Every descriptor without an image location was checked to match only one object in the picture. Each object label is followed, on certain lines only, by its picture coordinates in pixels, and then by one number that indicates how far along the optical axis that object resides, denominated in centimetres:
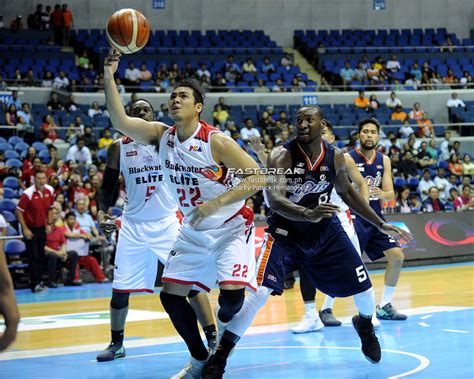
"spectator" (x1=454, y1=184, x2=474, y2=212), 1957
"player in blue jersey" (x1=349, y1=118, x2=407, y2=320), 917
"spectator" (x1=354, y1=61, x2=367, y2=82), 2802
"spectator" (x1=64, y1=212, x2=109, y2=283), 1474
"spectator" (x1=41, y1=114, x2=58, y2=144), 1958
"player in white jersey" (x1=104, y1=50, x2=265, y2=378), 589
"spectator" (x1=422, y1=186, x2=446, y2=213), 1909
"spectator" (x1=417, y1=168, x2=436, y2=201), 2037
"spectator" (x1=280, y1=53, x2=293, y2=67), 2839
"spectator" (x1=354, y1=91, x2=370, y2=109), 2597
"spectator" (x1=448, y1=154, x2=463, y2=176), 2252
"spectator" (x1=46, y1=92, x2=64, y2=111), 2166
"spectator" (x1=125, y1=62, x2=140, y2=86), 2486
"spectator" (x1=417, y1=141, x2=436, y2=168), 2217
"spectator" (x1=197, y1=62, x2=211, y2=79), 2592
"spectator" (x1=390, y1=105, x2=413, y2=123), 2564
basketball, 585
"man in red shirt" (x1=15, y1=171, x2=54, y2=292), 1380
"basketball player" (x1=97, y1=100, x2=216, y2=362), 723
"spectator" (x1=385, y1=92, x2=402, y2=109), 2634
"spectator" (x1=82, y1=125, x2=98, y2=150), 1873
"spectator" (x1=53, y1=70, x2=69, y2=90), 2352
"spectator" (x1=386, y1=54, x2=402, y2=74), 2911
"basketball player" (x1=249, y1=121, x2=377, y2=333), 816
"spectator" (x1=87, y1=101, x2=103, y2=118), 2159
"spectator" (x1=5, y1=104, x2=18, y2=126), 1906
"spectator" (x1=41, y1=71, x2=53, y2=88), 2311
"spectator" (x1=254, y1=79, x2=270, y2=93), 2645
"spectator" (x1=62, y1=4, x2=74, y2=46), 2720
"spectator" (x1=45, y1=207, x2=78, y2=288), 1445
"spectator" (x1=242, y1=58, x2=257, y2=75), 2725
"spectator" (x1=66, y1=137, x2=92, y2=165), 1784
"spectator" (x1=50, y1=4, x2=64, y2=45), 2720
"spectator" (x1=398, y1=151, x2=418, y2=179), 2119
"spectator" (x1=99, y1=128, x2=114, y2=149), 1915
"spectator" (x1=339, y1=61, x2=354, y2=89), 2784
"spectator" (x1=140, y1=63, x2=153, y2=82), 2522
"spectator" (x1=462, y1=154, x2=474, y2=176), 2297
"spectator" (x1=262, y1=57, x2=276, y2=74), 2772
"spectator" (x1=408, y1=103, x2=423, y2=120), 2580
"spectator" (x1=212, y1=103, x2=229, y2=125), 2269
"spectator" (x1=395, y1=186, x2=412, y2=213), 1853
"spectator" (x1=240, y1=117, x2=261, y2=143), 2139
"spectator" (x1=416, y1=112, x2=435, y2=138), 2508
